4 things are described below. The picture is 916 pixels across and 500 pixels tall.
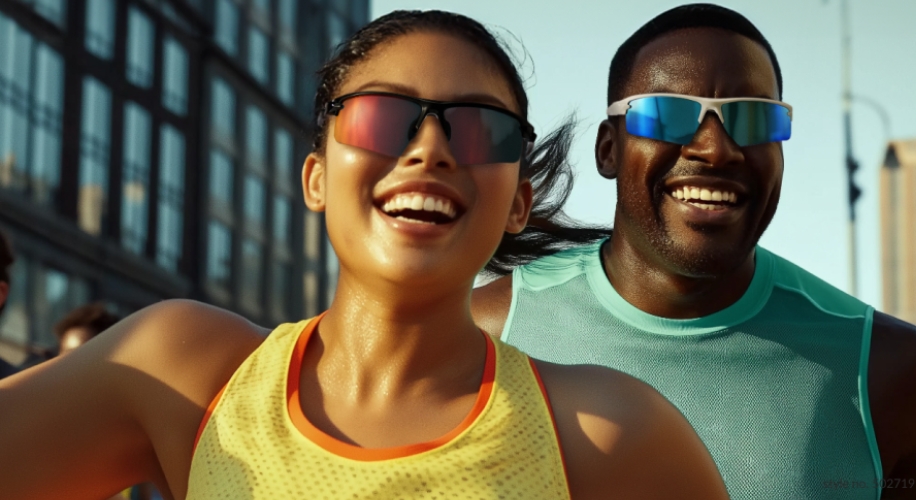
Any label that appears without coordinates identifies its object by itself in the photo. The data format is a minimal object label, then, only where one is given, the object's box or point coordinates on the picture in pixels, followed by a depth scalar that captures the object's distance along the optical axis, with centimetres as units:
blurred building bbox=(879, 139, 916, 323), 5434
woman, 217
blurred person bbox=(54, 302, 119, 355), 673
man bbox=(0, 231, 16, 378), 517
